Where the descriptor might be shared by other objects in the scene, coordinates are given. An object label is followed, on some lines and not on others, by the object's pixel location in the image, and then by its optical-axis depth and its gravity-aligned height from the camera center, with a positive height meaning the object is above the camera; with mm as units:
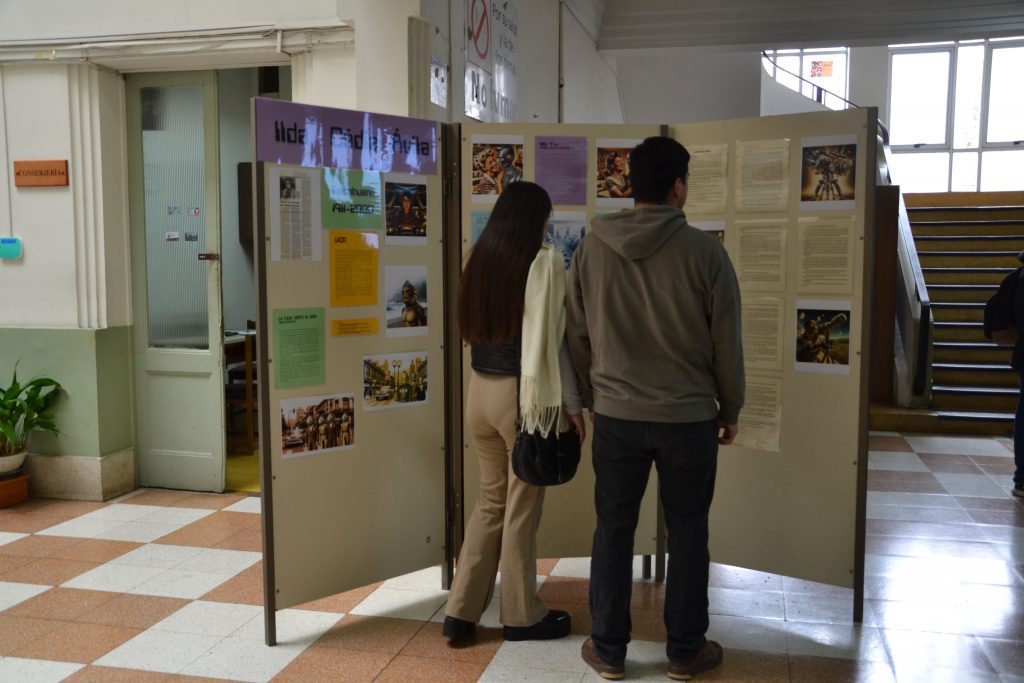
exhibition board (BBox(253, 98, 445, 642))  2992 -330
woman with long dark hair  2816 -442
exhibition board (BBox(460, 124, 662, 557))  3412 +350
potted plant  4746 -882
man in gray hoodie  2598 -359
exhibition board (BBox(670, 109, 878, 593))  3152 -217
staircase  7410 -352
